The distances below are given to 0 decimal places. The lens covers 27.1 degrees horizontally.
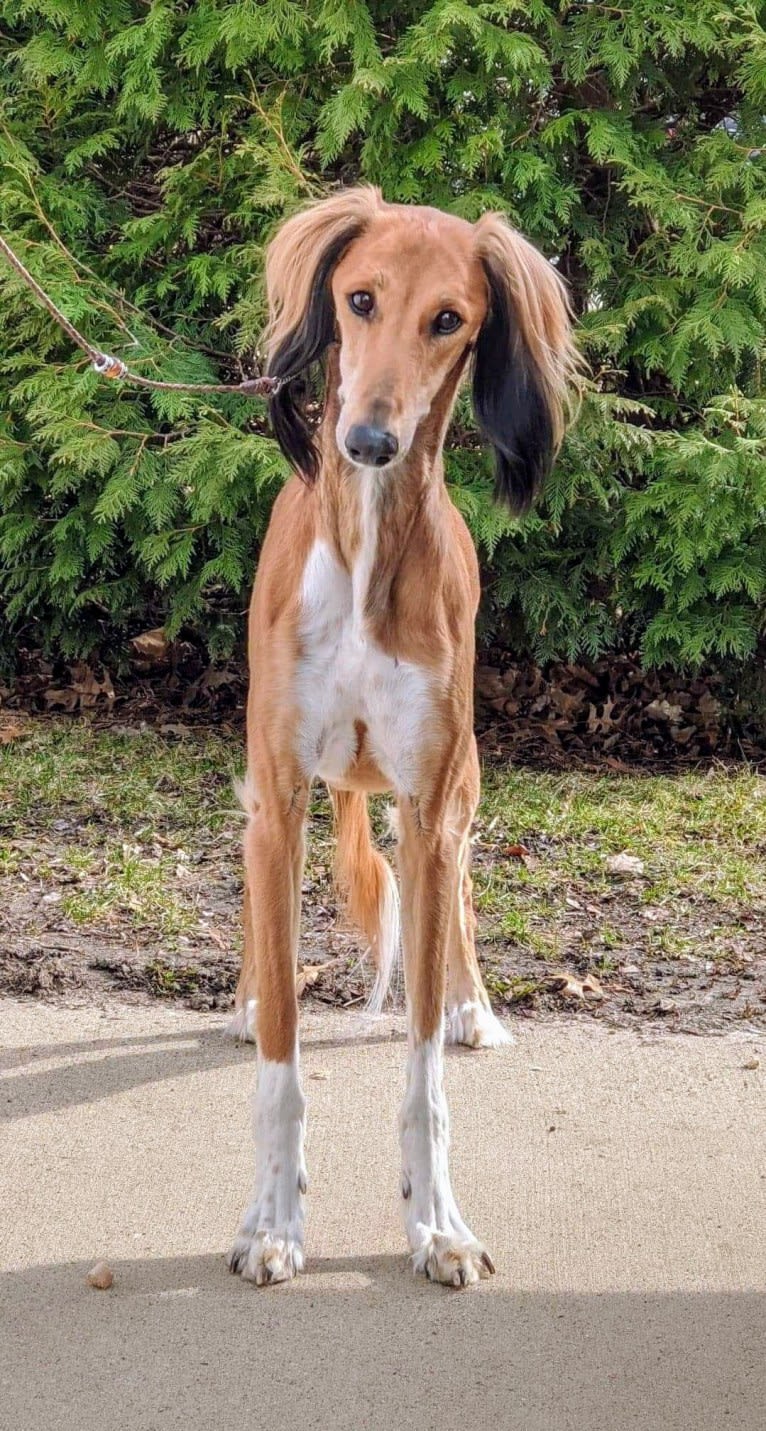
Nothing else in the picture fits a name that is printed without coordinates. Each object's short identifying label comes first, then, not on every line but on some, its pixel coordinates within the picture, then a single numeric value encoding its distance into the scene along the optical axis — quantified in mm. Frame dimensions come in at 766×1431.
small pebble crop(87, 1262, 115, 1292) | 2625
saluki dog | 2732
